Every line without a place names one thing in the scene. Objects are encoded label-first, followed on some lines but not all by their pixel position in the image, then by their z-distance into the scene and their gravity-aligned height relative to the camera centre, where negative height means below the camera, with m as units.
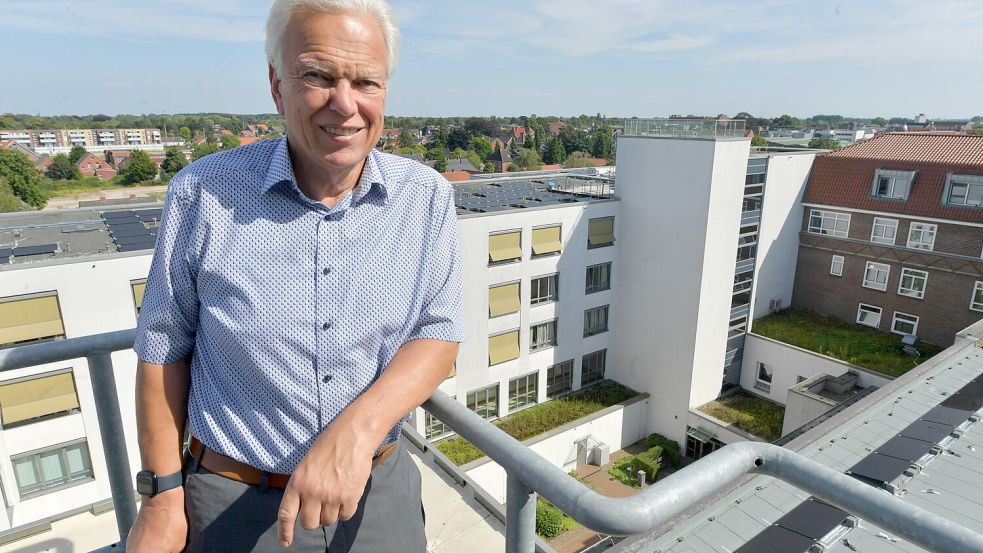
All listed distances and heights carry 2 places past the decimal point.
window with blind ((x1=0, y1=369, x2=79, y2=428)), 11.80 -5.46
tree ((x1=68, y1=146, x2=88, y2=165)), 84.56 -3.74
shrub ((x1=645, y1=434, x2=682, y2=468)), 21.05 -11.16
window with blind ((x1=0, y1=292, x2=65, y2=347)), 11.64 -3.81
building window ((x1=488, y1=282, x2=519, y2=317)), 19.19 -5.44
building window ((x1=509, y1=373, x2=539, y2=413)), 20.77 -9.12
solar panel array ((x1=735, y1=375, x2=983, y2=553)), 5.97 -4.04
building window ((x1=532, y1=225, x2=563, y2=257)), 19.59 -3.64
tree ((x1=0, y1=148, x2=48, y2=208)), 56.28 -4.80
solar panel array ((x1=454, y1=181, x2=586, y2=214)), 20.41 -2.47
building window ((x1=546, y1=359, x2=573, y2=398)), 21.77 -9.14
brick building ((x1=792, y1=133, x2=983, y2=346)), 20.50 -3.78
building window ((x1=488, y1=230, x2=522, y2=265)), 18.59 -3.64
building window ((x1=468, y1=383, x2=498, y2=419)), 19.75 -9.01
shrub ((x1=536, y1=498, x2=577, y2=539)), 15.07 -10.16
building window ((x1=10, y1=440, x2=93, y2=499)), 12.51 -7.34
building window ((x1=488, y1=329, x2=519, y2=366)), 19.59 -7.16
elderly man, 1.59 -0.51
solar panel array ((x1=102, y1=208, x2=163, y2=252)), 14.13 -2.68
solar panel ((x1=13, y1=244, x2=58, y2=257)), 12.97 -2.69
